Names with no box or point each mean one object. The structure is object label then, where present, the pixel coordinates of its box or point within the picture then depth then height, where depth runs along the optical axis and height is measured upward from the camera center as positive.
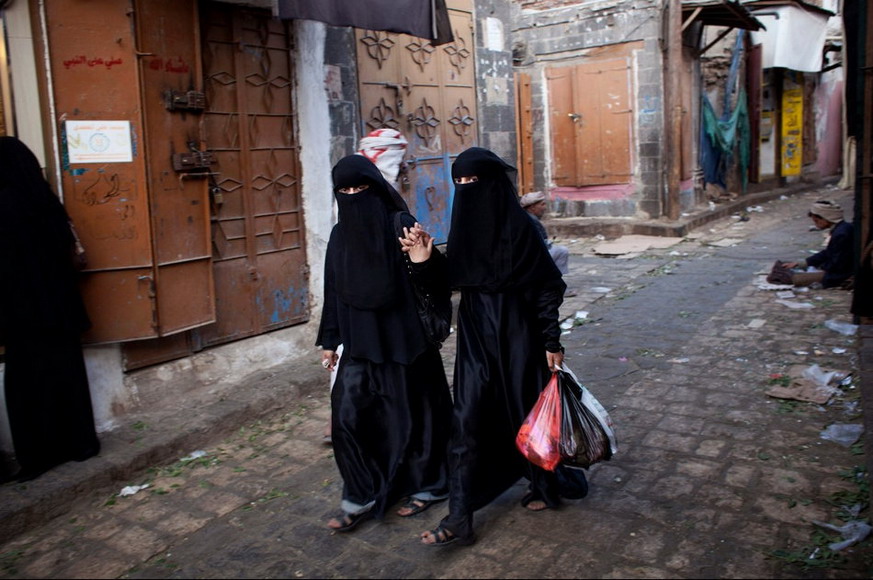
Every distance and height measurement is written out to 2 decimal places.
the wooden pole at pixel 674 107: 12.09 +1.22
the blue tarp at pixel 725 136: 14.45 +0.85
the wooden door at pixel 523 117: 11.38 +1.07
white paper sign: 4.45 +0.41
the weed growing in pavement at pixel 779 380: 5.18 -1.38
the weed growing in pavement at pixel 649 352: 6.09 -1.35
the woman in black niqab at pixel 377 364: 3.45 -0.78
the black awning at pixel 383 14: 5.00 +1.29
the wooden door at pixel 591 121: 12.95 +1.11
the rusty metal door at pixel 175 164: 4.77 +0.27
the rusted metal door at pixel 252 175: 5.38 +0.21
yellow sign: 17.72 +1.04
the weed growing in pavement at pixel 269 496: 3.92 -1.52
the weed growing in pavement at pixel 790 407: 4.66 -1.41
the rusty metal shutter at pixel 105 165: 4.41 +0.27
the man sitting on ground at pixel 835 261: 7.77 -0.91
